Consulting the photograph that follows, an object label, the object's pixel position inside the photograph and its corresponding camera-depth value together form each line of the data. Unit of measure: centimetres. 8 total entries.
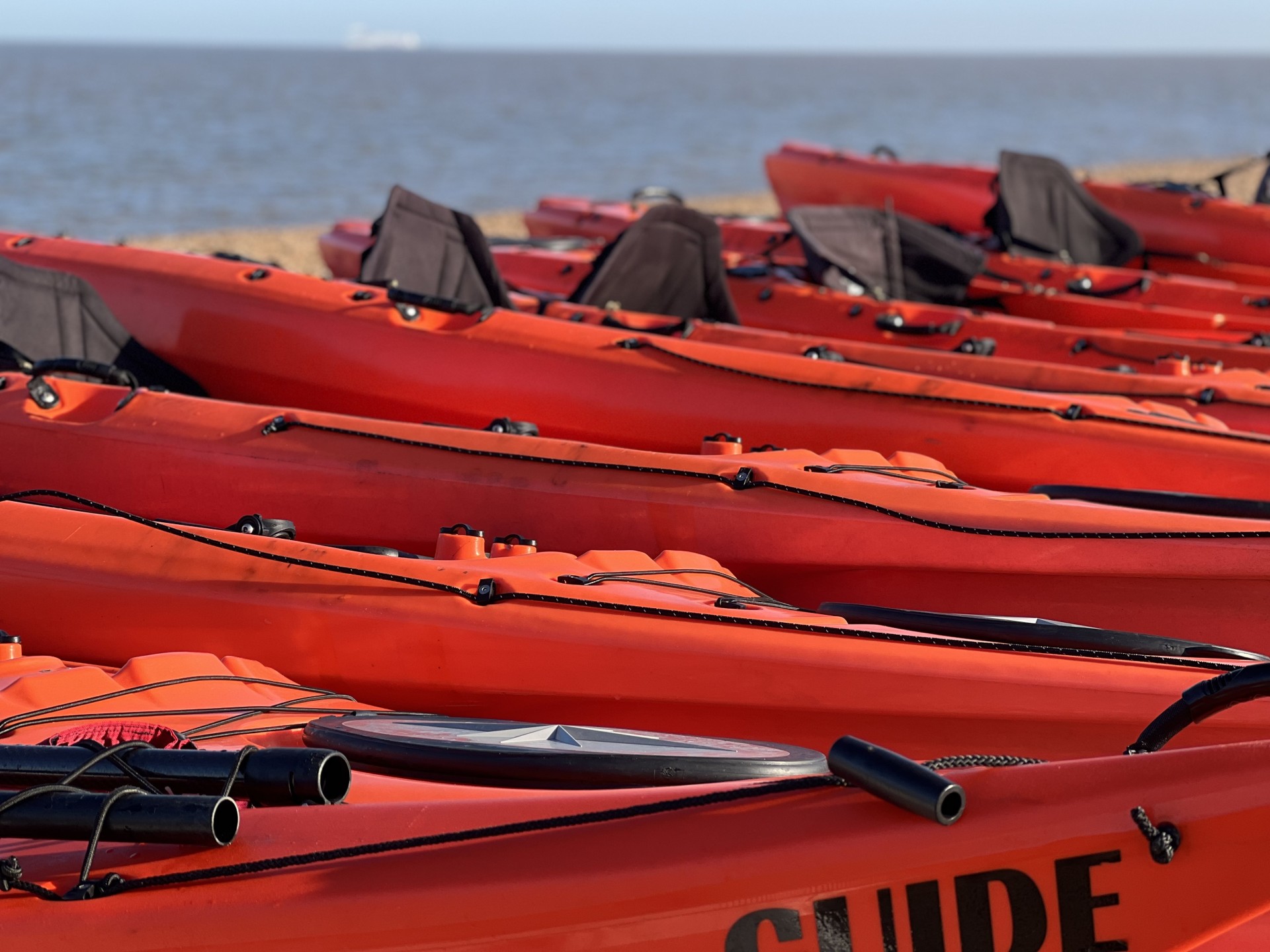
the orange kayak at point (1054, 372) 884
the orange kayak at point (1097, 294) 1254
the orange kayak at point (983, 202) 1481
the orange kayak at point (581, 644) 553
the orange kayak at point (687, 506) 646
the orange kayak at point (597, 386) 800
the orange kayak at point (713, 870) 342
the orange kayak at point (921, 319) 1062
